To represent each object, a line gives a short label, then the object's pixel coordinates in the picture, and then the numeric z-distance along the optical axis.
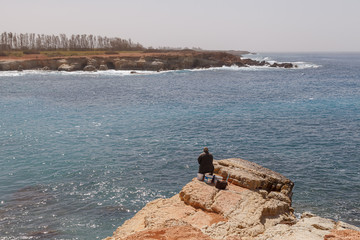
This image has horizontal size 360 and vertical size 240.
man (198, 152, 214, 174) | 14.47
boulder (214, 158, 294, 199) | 14.41
